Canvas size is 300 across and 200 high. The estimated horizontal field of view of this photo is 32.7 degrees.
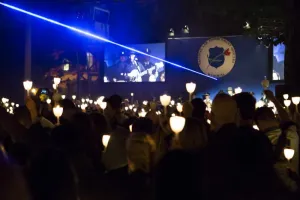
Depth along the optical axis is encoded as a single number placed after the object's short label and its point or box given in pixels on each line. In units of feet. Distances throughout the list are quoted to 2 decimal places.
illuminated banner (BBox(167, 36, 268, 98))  89.86
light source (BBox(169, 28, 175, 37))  98.79
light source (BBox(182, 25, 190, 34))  96.73
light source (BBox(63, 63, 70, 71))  110.93
